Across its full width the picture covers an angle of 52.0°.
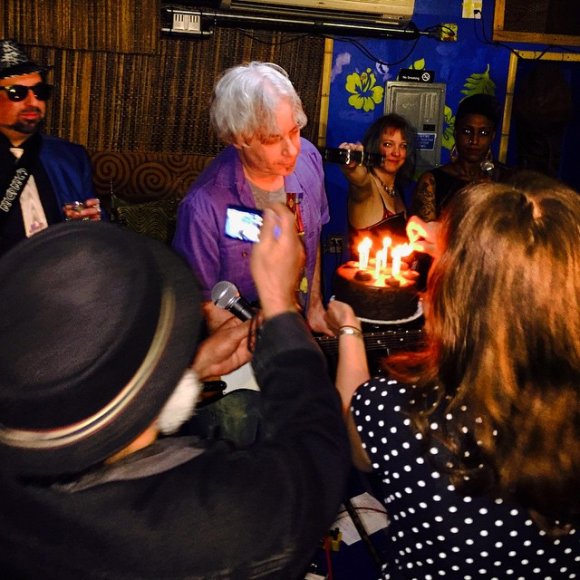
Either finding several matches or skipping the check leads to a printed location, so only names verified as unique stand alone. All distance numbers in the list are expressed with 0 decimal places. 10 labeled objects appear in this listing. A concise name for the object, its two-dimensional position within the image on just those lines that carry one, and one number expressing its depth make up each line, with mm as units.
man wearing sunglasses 3523
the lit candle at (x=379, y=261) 2859
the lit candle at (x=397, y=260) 2850
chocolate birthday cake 2707
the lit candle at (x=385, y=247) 2896
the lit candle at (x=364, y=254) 2887
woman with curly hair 4371
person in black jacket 955
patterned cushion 5652
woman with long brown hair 1377
